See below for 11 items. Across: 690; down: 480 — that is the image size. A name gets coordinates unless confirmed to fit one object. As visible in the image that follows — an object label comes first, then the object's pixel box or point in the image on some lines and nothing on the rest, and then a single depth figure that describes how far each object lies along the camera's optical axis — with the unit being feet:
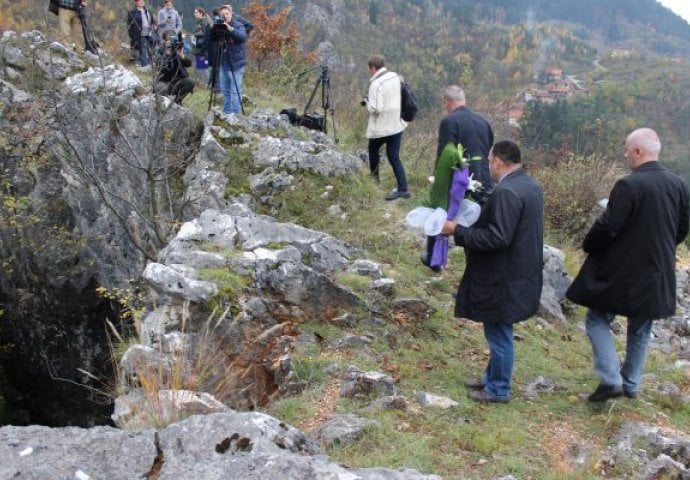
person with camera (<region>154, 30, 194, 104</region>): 31.40
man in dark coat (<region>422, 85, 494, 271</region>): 18.42
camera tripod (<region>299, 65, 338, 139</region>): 32.30
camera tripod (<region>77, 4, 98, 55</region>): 36.47
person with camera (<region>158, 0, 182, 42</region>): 36.78
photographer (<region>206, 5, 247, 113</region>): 29.55
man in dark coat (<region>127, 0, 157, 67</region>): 38.30
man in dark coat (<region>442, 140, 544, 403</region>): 12.30
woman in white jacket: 24.53
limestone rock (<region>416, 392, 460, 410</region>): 13.28
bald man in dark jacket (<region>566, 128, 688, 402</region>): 12.59
